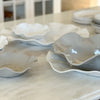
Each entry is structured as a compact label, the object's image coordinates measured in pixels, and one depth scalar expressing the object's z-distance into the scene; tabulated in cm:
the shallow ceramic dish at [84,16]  304
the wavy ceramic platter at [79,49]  189
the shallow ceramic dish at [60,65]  184
